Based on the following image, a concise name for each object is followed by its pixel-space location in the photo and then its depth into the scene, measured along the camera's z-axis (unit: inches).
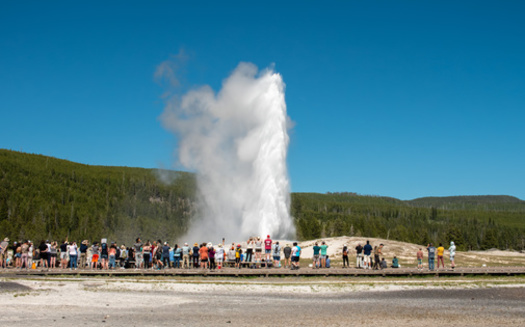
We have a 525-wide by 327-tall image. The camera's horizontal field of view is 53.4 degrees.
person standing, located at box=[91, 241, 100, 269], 1058.1
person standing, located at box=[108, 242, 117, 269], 1028.5
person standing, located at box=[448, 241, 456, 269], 1068.6
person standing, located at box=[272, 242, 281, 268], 1059.2
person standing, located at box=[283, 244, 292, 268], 1039.1
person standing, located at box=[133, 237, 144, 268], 1066.7
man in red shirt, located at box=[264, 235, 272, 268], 1047.2
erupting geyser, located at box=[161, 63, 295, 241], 1769.2
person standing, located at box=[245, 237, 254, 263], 1091.8
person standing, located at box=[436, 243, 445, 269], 1066.7
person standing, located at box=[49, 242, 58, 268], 1105.4
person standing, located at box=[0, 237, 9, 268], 1094.6
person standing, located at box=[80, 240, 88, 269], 1071.4
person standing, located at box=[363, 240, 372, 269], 1022.1
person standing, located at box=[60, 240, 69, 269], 1068.5
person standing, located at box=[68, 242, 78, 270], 1031.0
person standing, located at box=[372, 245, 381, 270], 1026.7
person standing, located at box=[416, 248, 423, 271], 1057.6
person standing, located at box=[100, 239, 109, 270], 1027.6
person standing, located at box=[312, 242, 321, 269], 1032.2
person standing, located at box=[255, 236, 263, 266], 1075.9
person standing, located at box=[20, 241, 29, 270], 1049.5
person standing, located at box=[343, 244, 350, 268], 1048.2
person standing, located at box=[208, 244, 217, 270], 995.9
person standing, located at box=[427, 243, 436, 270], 1018.1
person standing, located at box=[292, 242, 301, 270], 999.6
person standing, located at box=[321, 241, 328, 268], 1050.1
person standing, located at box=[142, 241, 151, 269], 1031.0
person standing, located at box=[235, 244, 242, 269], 1063.0
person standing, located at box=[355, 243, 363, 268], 1057.8
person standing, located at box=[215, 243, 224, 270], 1059.3
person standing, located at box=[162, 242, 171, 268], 1049.8
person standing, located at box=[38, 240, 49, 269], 1043.3
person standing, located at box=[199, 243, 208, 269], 1000.9
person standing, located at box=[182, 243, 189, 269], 1091.9
